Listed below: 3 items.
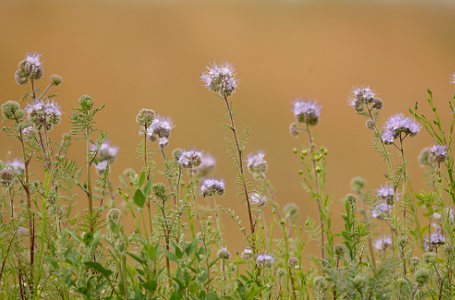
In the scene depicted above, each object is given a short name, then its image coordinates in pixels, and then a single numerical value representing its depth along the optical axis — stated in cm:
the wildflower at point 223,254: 339
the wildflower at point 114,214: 330
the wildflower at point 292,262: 342
